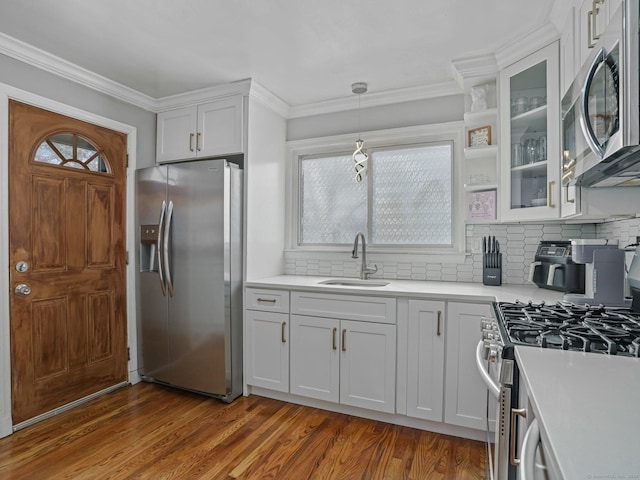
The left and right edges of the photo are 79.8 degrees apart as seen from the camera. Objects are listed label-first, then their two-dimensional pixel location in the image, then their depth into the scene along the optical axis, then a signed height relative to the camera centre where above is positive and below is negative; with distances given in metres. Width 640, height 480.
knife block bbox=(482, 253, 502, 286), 2.65 -0.23
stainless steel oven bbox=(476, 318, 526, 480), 1.10 -0.48
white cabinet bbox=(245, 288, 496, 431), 2.29 -0.75
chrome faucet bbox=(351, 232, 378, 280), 3.05 -0.22
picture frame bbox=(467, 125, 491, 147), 2.62 +0.71
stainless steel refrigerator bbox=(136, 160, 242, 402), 2.77 -0.28
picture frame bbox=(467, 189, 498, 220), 2.62 +0.23
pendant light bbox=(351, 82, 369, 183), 2.93 +0.65
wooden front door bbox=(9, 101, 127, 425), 2.38 -0.16
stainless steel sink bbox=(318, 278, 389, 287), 2.91 -0.35
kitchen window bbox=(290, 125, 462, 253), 3.03 +0.35
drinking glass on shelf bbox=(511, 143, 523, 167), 2.30 +0.51
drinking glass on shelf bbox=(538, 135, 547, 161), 2.13 +0.51
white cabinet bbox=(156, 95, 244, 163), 2.96 +0.86
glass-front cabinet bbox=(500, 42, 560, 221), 2.06 +0.59
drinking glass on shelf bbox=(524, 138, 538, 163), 2.20 +0.51
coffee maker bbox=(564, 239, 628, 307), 1.79 -0.16
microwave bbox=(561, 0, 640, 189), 0.94 +0.38
